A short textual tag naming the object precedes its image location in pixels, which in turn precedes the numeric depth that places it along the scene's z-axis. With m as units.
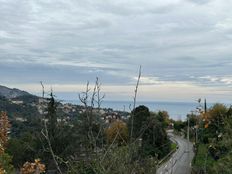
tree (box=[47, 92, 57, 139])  10.79
